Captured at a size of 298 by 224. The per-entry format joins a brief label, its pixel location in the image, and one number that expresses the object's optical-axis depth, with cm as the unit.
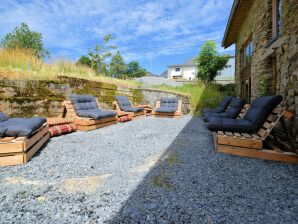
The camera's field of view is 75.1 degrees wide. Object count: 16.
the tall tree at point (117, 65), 3391
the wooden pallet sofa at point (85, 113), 490
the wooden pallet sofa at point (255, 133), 268
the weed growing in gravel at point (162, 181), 196
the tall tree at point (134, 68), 4972
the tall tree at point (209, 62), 1734
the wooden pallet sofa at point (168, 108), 793
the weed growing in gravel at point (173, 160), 260
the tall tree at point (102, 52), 2194
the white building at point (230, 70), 3375
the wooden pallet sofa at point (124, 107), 736
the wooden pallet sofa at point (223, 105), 625
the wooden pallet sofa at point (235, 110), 475
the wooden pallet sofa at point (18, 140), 248
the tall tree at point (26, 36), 1816
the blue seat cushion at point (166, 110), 784
